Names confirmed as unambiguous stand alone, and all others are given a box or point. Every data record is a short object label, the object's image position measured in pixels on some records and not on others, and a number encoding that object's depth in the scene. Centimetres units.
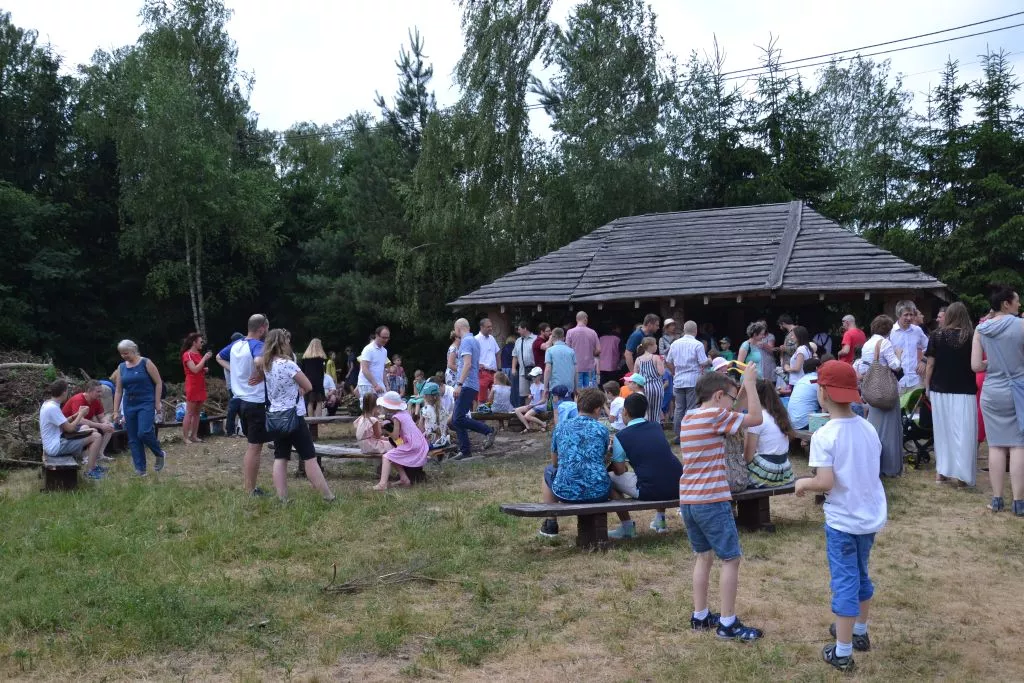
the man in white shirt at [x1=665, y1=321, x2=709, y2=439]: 1195
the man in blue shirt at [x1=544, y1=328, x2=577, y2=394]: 1240
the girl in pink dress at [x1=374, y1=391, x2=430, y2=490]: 978
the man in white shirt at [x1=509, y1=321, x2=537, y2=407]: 1647
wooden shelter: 1725
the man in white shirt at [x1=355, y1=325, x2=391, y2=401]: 1162
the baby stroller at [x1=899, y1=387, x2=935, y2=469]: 1048
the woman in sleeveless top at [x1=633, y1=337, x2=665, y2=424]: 1193
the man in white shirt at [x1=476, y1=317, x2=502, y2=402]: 1436
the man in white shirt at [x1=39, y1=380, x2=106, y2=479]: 993
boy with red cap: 458
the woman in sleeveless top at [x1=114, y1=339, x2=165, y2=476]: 1049
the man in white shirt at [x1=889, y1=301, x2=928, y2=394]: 1130
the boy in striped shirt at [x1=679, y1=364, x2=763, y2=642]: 502
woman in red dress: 1359
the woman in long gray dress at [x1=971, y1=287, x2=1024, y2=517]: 789
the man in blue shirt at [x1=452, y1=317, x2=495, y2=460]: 1171
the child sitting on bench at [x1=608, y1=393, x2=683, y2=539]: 705
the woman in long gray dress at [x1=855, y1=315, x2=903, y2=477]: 917
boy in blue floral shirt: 713
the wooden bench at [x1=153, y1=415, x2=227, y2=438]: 1526
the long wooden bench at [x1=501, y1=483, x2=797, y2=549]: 674
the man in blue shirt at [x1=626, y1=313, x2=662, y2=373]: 1288
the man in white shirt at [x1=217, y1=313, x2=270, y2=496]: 894
